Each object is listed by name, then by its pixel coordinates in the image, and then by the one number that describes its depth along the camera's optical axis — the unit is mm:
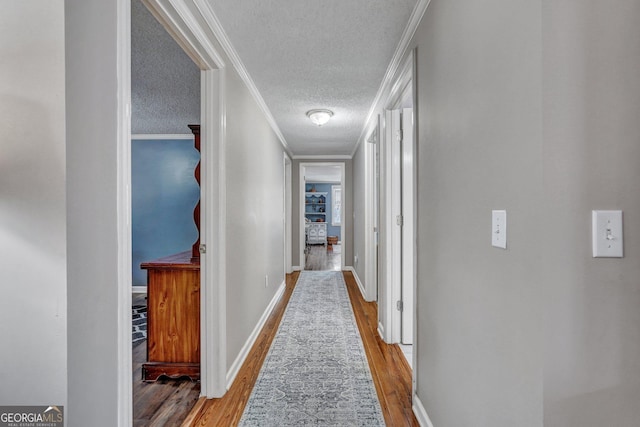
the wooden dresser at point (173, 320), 2164
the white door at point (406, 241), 2742
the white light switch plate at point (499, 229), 925
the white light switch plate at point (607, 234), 738
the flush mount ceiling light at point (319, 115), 3430
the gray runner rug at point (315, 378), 1780
